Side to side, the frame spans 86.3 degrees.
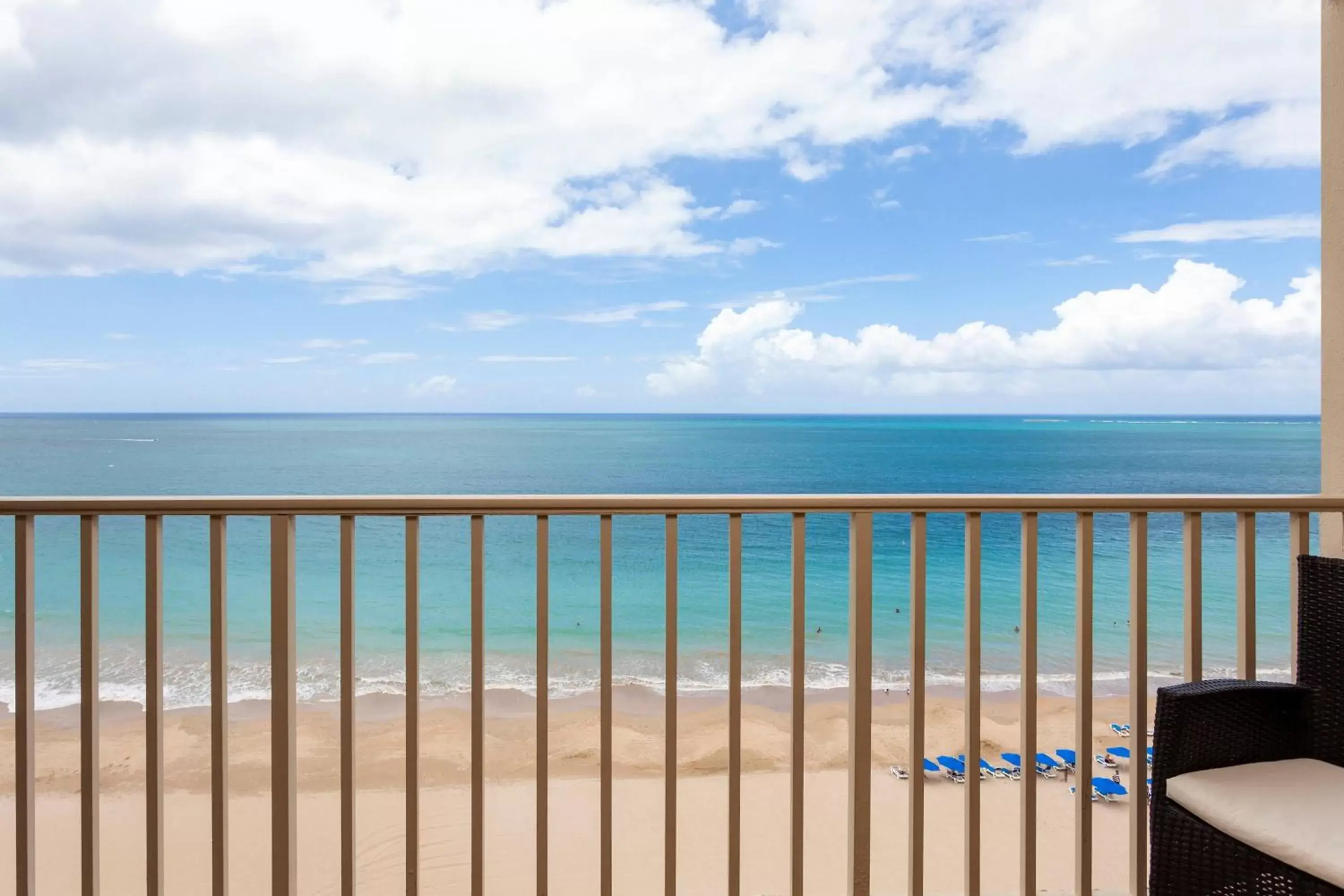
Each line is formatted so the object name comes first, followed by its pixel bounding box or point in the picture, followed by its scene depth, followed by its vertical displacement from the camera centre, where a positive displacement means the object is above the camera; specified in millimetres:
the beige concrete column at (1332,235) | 1854 +528
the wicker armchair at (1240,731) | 1285 -586
